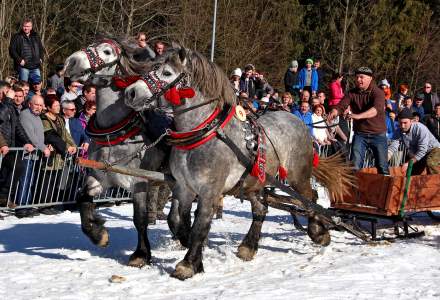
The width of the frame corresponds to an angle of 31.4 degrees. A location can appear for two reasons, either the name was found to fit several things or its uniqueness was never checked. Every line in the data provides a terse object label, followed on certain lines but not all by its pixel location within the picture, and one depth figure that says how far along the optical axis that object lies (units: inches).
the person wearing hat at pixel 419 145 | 400.3
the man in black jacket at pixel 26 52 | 564.1
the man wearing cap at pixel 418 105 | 772.6
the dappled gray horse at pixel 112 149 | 301.0
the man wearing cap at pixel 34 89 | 471.8
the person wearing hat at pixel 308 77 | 740.6
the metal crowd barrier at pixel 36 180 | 407.2
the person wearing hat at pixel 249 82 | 677.9
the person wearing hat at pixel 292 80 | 746.2
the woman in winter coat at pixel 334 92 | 692.1
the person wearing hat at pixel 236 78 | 660.7
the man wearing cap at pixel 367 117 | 371.6
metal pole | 804.8
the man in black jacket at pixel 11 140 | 406.0
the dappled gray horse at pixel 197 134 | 272.1
